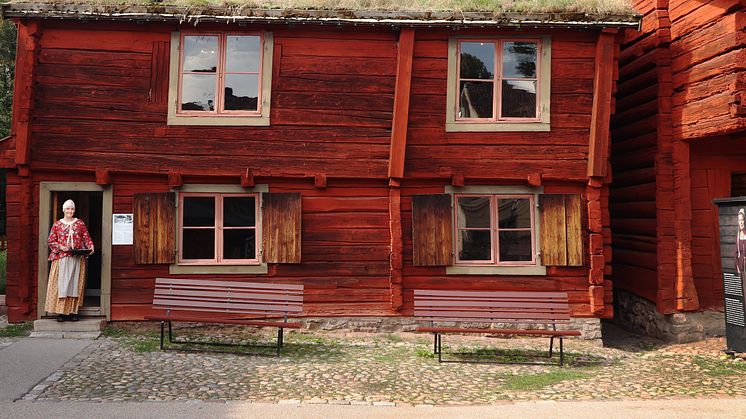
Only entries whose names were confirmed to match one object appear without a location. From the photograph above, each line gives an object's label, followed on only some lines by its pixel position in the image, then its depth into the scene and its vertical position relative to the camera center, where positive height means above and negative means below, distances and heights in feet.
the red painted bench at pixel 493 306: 27.02 -3.05
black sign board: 26.61 -1.16
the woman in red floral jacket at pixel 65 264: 29.17 -1.03
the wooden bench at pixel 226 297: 27.53 -2.58
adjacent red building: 30.35 +4.42
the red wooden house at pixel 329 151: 30.32 +4.82
